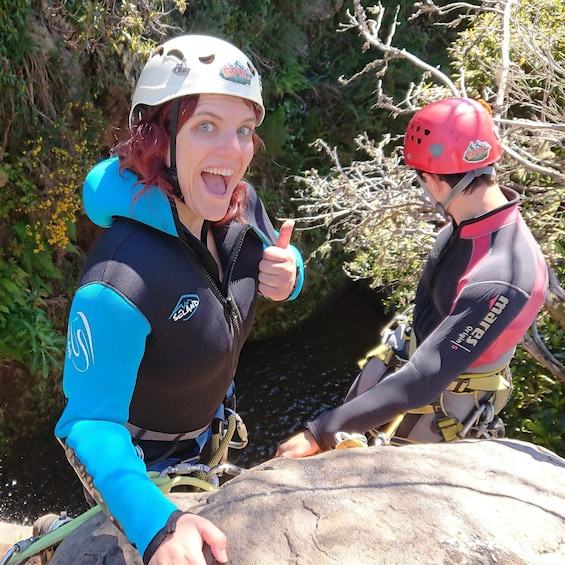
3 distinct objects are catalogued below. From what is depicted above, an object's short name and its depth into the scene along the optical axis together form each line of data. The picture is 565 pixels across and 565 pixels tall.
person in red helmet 1.93
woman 1.28
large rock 1.09
